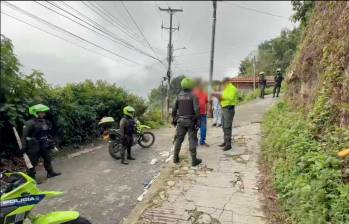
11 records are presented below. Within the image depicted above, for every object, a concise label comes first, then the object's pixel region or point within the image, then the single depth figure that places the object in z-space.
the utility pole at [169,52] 28.69
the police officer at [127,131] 9.28
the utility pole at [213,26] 18.70
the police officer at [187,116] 7.66
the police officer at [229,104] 8.81
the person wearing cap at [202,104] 6.95
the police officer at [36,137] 7.61
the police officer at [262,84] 21.84
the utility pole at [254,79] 26.56
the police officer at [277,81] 20.14
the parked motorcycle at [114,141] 9.68
